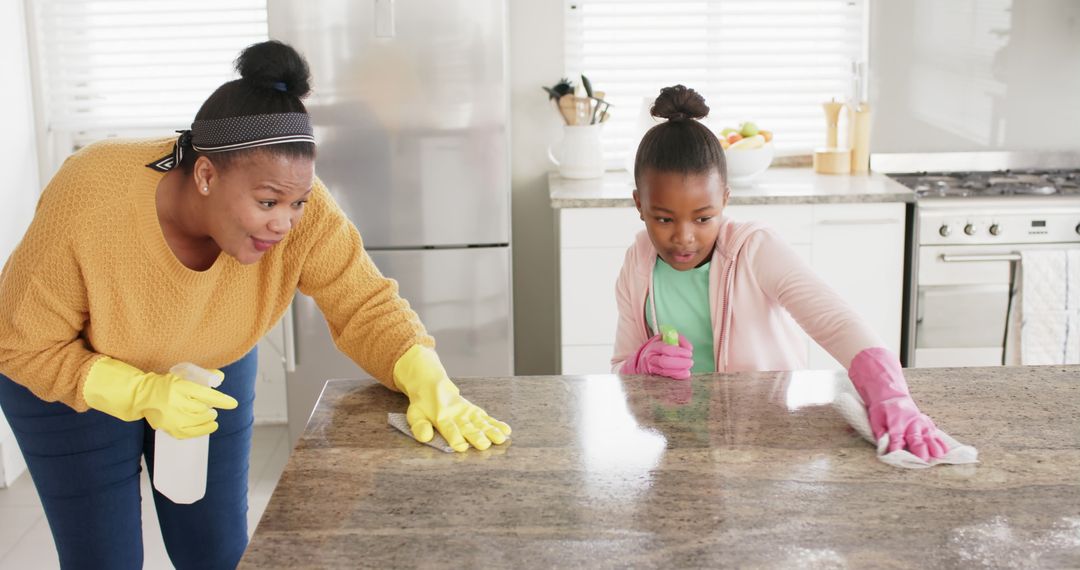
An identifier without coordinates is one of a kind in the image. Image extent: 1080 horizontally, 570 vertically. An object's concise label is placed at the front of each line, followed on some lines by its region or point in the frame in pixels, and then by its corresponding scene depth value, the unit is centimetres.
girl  175
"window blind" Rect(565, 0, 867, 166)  373
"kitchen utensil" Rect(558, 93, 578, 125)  347
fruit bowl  330
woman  154
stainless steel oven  318
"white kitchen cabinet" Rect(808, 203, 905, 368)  322
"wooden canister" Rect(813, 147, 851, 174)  361
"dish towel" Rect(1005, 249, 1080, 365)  316
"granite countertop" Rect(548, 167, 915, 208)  319
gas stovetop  327
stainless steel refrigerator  307
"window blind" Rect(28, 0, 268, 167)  361
